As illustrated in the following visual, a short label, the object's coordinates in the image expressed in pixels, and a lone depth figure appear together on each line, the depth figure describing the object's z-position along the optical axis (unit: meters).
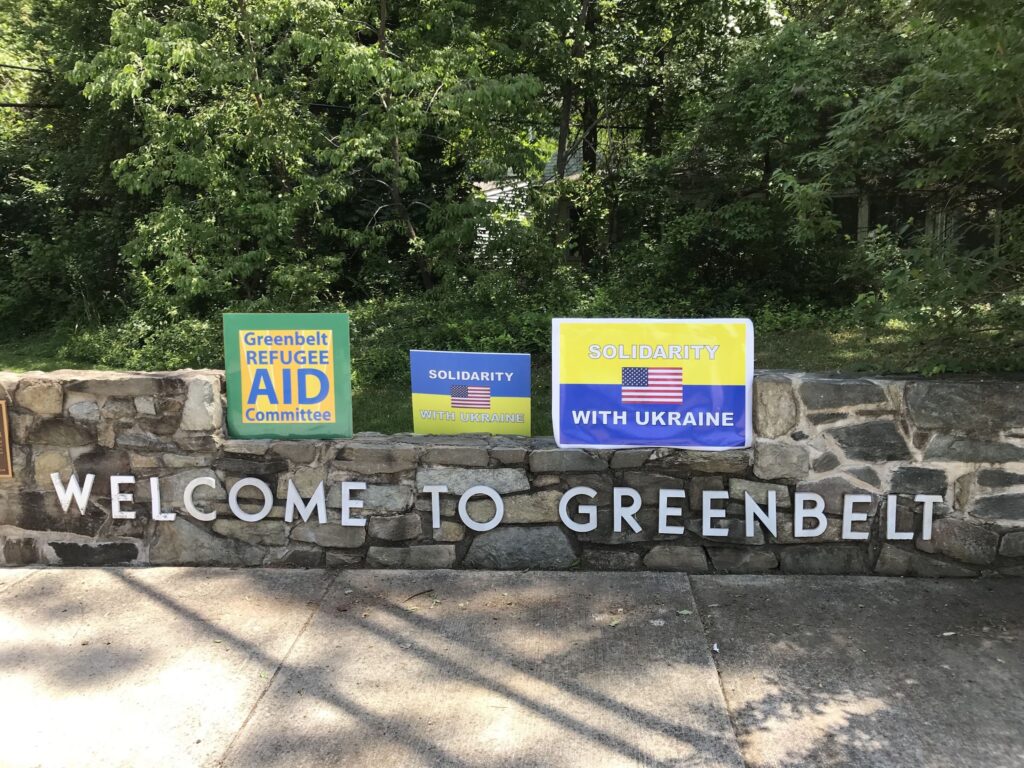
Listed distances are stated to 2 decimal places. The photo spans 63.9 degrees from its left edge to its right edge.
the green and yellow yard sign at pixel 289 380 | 4.48
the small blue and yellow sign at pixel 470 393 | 4.62
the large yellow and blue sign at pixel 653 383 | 4.23
